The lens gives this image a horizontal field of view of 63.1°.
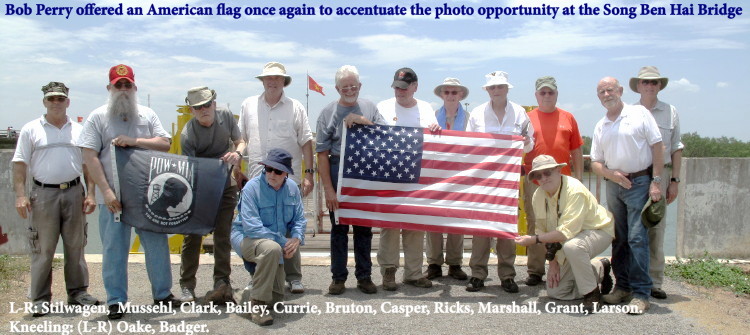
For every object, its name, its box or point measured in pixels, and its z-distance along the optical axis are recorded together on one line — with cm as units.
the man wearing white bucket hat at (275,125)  552
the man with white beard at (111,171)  483
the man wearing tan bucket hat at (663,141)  547
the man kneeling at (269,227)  475
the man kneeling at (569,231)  509
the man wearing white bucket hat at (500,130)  569
